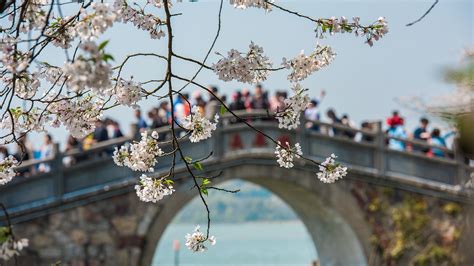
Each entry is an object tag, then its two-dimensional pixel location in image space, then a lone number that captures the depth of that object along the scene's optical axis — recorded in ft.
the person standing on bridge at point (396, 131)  110.91
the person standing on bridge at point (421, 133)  113.34
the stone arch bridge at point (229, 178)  101.12
